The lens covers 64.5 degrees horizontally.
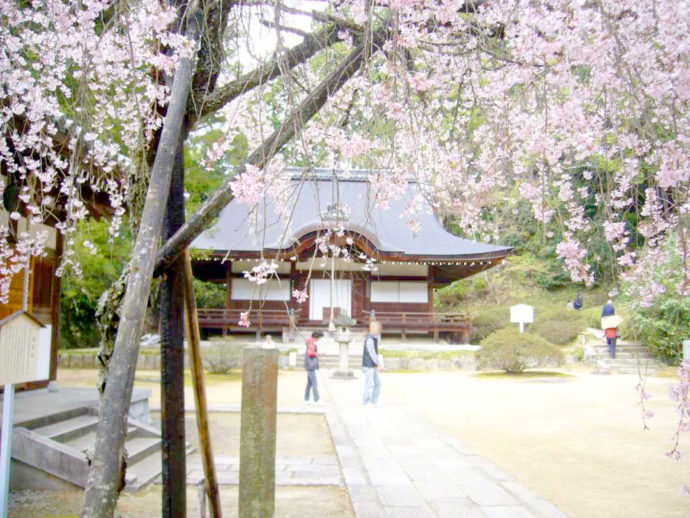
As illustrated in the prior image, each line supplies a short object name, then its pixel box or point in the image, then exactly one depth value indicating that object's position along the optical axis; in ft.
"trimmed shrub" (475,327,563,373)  42.47
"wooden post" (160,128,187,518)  7.78
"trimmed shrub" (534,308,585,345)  59.62
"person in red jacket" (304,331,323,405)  26.66
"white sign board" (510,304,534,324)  53.83
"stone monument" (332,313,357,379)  40.83
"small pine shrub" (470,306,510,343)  67.53
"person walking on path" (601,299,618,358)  48.96
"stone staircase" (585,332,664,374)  47.14
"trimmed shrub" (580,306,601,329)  63.41
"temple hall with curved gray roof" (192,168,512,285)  55.16
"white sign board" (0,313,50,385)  9.64
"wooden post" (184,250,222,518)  7.87
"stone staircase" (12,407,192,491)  13.70
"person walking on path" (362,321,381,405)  25.48
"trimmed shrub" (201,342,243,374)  42.24
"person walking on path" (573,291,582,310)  73.05
